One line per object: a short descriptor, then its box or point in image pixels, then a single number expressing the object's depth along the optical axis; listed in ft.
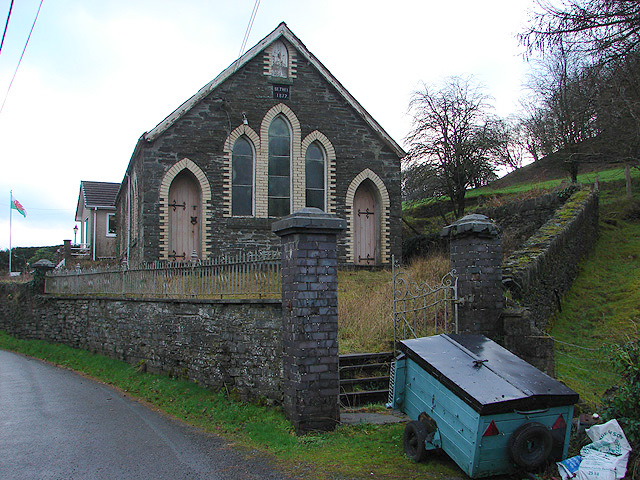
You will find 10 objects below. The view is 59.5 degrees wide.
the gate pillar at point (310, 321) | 25.91
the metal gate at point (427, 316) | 30.69
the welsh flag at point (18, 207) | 125.08
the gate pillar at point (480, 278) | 30.22
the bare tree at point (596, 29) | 34.99
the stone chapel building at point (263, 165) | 56.80
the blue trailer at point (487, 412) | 18.78
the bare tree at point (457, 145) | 83.97
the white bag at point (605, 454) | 18.22
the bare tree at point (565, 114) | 46.49
